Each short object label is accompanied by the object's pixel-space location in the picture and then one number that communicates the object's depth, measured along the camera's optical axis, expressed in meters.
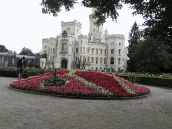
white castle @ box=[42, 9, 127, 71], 52.77
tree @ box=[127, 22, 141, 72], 44.08
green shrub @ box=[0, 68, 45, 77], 16.50
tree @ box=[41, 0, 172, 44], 5.38
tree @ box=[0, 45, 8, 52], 70.59
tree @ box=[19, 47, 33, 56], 68.88
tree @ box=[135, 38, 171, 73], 30.42
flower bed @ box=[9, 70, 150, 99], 8.14
